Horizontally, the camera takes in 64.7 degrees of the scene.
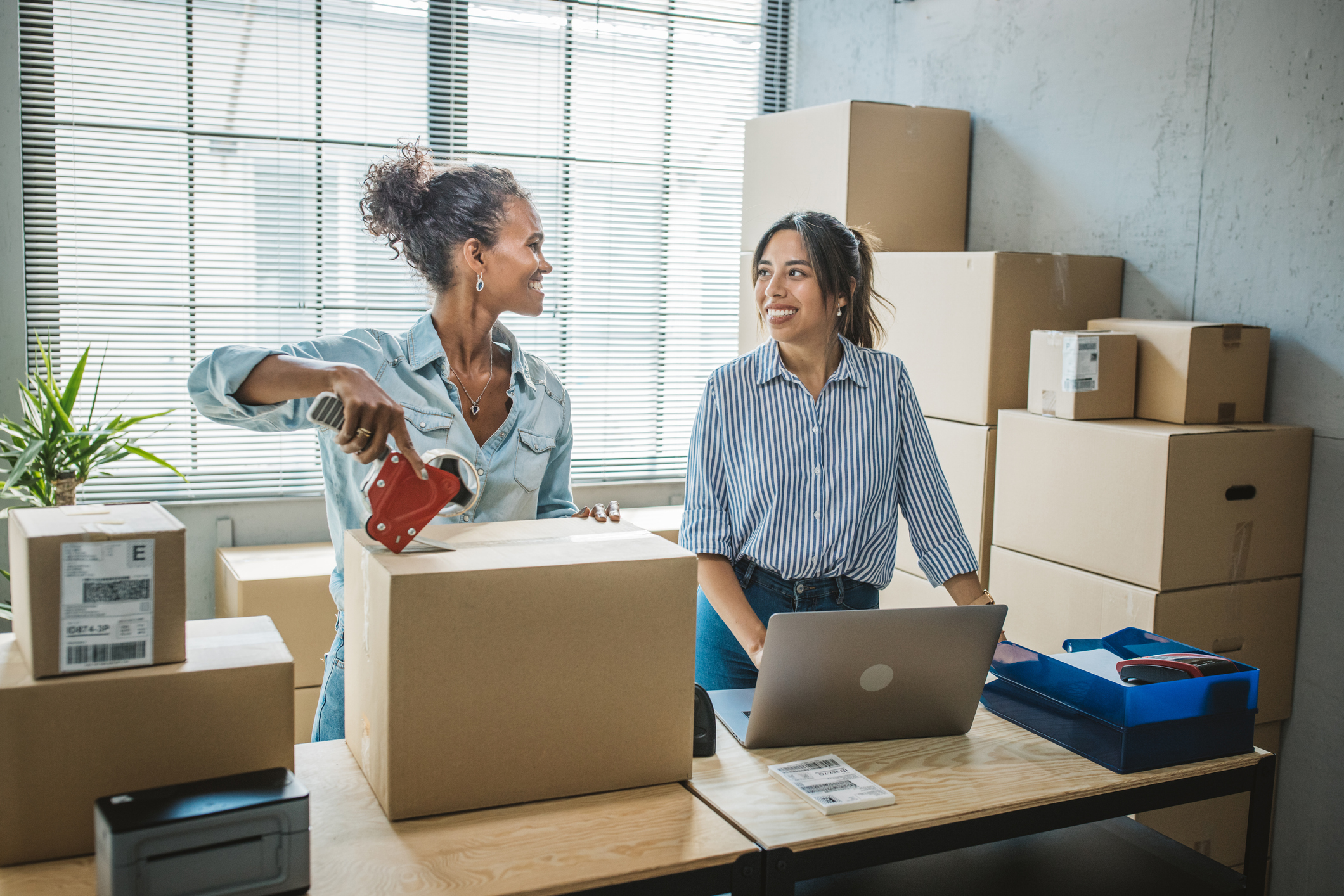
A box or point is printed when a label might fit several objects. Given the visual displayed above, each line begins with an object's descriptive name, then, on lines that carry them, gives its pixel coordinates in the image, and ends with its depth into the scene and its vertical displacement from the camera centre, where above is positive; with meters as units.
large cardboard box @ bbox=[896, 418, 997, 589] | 2.86 -0.30
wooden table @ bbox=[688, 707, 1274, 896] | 1.27 -0.56
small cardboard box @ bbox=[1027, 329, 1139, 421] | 2.50 -0.01
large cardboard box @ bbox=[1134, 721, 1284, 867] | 2.44 -1.04
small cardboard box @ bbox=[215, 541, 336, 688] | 3.07 -0.78
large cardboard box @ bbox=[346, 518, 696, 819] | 1.20 -0.38
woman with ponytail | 1.99 -0.22
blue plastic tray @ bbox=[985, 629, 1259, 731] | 1.48 -0.46
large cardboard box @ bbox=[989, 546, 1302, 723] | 2.36 -0.56
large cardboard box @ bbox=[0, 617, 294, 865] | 1.11 -0.43
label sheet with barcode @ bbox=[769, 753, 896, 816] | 1.33 -0.55
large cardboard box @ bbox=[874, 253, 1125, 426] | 2.81 +0.14
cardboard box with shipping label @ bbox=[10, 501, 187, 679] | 1.11 -0.28
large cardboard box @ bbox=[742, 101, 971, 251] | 3.32 +0.61
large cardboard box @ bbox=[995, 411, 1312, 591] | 2.33 -0.29
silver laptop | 1.40 -0.44
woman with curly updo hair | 1.69 -0.02
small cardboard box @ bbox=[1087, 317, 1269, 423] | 2.46 +0.00
